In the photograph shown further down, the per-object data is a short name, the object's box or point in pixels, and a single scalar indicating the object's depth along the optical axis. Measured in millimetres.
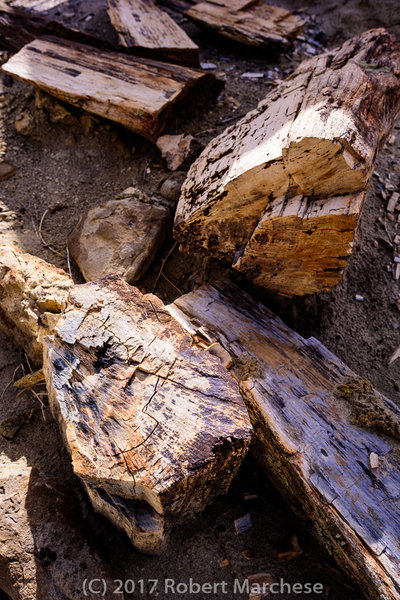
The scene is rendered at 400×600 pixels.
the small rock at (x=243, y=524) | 2008
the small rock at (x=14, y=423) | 2207
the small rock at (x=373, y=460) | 1809
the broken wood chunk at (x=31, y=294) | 2154
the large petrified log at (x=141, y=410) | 1559
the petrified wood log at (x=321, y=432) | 1641
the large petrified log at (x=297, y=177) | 1923
